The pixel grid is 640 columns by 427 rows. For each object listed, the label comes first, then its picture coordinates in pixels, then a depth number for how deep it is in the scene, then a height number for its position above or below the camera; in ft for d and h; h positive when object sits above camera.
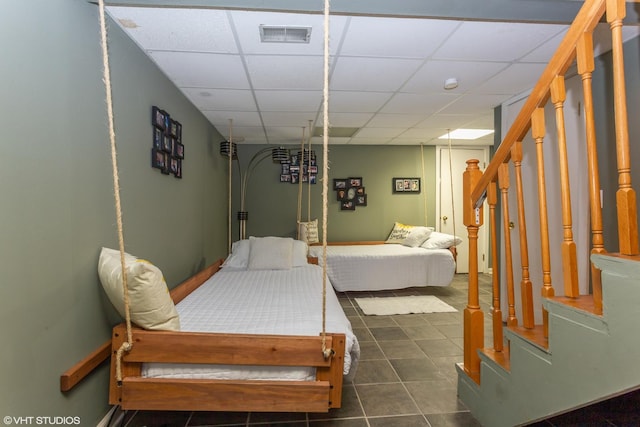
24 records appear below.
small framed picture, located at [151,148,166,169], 7.36 +1.44
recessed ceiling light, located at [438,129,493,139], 14.79 +3.47
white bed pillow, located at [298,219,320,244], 16.30 -1.15
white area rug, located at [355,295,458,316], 11.99 -4.09
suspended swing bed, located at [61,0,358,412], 4.73 -2.45
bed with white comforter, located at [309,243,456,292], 14.17 -2.92
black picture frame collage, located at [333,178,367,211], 17.89 +0.92
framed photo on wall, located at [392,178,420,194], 18.24 +1.21
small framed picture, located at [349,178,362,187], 17.92 +1.50
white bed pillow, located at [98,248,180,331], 4.78 -1.18
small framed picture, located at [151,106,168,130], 7.41 +2.45
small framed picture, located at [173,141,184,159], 8.73 +1.92
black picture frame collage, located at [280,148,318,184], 17.33 +2.34
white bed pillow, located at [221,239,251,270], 12.07 -1.75
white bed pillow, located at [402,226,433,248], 15.81 -1.63
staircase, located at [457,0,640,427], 3.14 -1.27
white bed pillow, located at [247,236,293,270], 11.62 -1.62
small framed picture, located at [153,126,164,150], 7.45 +1.93
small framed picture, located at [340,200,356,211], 17.93 +0.19
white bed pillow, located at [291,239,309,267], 12.19 -1.78
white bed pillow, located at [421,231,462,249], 14.96 -1.86
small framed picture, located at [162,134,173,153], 7.91 +1.92
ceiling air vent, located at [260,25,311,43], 6.31 +3.70
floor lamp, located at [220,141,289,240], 15.87 +2.71
